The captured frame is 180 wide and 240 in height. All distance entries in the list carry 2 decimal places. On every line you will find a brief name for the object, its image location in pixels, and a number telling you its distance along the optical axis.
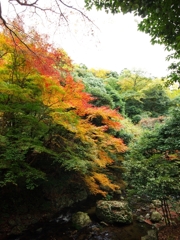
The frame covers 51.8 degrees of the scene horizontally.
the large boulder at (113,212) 8.45
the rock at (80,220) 8.19
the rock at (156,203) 10.70
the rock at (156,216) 8.74
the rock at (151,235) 6.96
